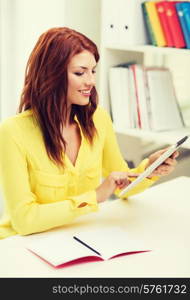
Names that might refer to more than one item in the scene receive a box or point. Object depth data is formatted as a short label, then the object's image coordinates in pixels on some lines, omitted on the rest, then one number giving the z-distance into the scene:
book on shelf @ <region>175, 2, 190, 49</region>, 2.16
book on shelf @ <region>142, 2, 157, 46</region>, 2.32
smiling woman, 1.59
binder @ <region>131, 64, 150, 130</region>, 2.42
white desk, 1.34
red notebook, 1.38
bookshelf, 2.30
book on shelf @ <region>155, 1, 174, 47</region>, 2.25
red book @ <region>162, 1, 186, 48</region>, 2.21
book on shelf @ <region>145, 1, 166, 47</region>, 2.28
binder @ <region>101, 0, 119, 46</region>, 2.39
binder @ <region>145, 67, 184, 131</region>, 2.42
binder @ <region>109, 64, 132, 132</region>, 2.45
